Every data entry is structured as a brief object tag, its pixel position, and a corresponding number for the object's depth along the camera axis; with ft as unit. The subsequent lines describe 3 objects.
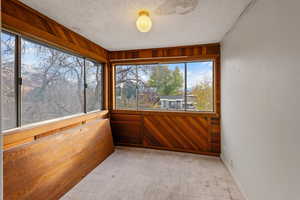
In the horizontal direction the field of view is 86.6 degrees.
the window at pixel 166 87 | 11.31
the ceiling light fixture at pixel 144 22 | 6.19
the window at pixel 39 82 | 6.08
